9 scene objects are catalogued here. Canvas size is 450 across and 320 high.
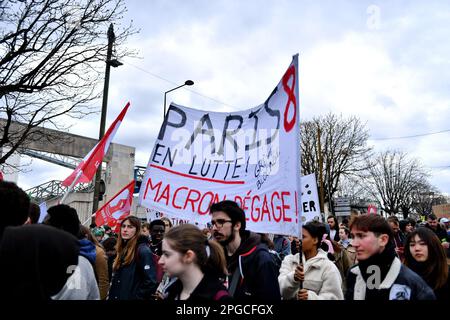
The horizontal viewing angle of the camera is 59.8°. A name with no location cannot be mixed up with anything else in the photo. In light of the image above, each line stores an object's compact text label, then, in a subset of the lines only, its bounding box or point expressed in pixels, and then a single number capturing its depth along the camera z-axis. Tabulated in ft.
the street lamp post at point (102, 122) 42.15
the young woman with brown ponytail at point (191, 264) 8.27
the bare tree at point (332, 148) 114.52
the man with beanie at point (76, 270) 9.51
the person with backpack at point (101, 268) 14.49
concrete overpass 68.44
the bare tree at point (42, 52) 27.30
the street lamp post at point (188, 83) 61.62
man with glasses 9.62
